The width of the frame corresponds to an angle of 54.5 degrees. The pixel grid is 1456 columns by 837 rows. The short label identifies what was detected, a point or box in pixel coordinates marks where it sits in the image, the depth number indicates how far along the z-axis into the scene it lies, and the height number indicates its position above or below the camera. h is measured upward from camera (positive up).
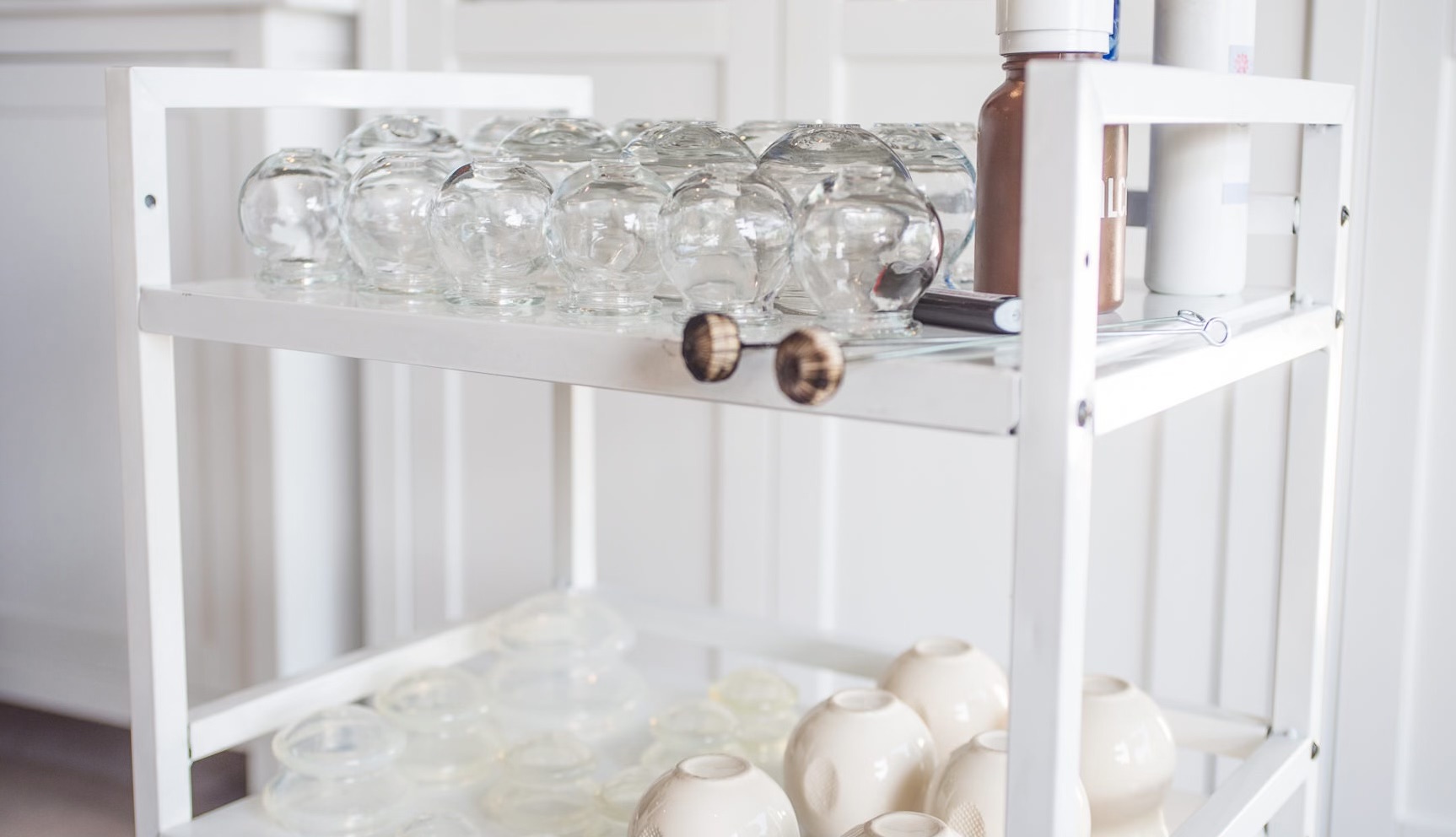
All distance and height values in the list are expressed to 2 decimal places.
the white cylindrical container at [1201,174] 0.87 +0.02
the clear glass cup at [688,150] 0.88 +0.03
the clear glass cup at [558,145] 0.95 +0.03
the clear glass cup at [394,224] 0.89 -0.02
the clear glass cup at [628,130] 1.07 +0.05
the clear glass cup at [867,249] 0.71 -0.03
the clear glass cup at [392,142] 1.03 +0.04
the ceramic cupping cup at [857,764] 0.91 -0.36
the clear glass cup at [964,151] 0.93 +0.03
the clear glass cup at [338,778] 1.01 -0.42
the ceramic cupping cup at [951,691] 1.01 -0.35
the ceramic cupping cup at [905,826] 0.79 -0.35
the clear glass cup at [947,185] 0.89 +0.01
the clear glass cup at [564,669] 1.22 -0.42
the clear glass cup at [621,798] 1.01 -0.43
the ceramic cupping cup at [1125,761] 0.92 -0.36
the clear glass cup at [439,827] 0.97 -0.43
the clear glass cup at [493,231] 0.84 -0.02
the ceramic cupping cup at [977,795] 0.83 -0.35
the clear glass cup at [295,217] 0.96 -0.02
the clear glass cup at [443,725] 1.10 -0.42
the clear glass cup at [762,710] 1.13 -0.42
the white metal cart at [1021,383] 0.60 -0.09
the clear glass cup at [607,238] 0.80 -0.02
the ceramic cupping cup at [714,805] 0.83 -0.36
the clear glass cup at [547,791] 1.02 -0.44
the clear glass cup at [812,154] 0.81 +0.03
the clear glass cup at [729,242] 0.75 -0.02
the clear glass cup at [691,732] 1.11 -0.42
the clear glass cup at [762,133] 1.03 +0.05
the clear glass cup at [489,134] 1.11 +0.05
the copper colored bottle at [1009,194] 0.76 +0.00
